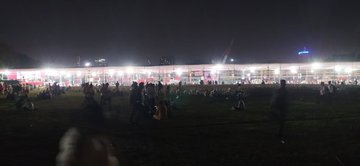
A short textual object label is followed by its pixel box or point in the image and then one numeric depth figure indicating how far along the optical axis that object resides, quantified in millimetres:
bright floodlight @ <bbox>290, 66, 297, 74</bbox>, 55181
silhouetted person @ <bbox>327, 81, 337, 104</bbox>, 27578
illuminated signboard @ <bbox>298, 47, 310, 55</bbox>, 68700
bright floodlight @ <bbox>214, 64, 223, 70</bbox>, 56469
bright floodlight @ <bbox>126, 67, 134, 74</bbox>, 59669
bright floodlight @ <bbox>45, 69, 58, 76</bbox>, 63525
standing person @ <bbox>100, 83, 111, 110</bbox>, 22566
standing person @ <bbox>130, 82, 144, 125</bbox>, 17047
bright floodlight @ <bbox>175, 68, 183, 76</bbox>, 58466
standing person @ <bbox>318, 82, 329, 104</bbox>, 27797
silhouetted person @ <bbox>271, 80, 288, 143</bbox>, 13361
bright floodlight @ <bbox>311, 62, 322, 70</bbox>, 52219
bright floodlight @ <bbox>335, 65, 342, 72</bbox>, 51616
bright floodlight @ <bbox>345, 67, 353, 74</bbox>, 52041
